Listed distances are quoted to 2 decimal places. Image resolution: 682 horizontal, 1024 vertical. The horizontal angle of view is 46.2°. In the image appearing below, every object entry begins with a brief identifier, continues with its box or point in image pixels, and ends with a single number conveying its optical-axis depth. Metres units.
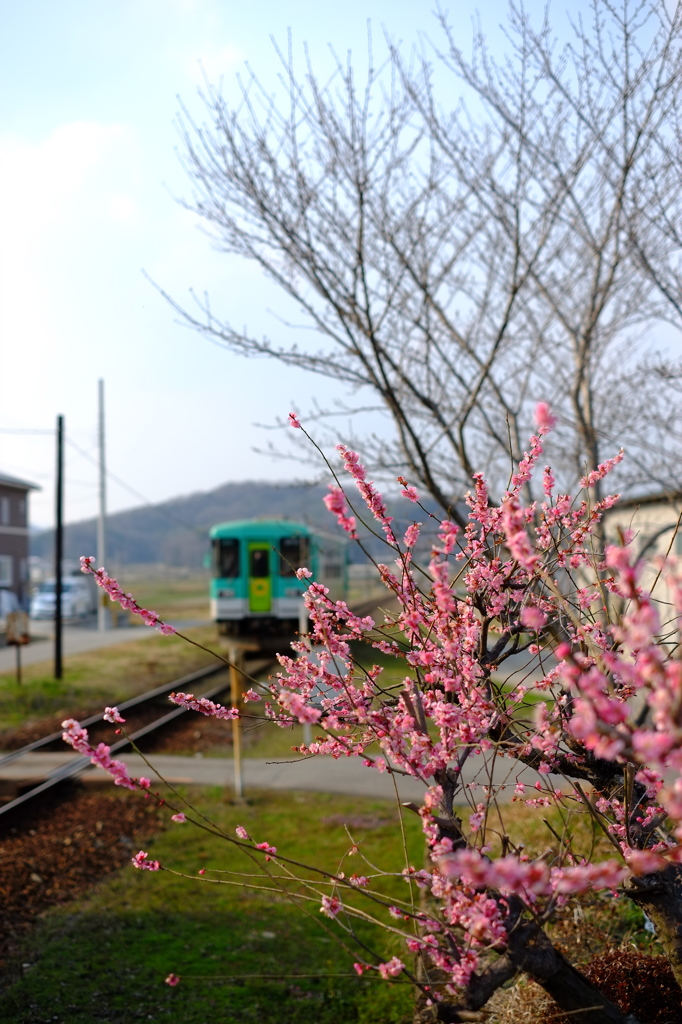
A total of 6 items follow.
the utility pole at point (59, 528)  18.12
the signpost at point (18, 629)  15.46
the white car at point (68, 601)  35.59
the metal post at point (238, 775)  8.45
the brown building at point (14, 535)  39.53
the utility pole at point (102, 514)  28.80
